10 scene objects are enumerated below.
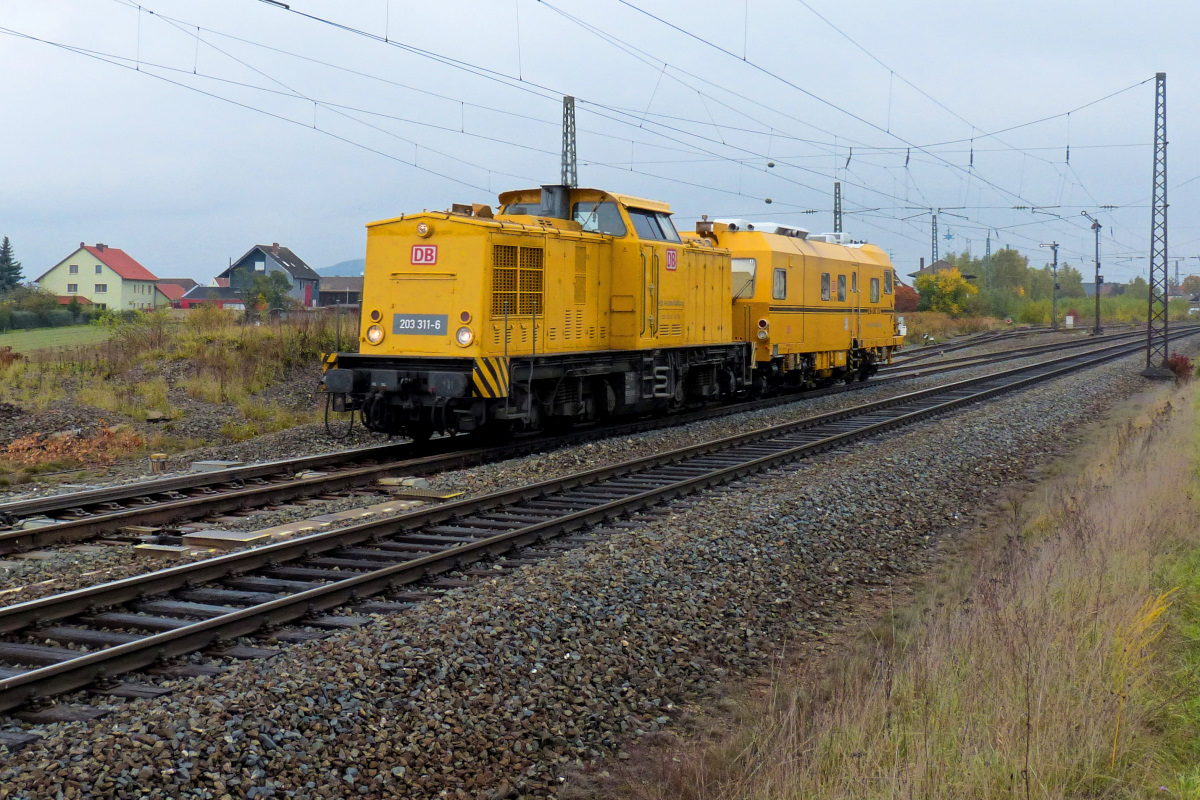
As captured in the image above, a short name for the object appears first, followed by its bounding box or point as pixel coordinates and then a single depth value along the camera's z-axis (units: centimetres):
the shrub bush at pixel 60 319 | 4375
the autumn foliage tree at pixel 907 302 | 7175
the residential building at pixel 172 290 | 9322
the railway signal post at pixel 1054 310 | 7000
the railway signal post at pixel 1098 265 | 5094
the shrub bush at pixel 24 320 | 4259
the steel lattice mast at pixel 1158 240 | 2777
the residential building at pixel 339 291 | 7762
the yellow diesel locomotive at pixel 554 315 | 1291
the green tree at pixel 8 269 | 7431
